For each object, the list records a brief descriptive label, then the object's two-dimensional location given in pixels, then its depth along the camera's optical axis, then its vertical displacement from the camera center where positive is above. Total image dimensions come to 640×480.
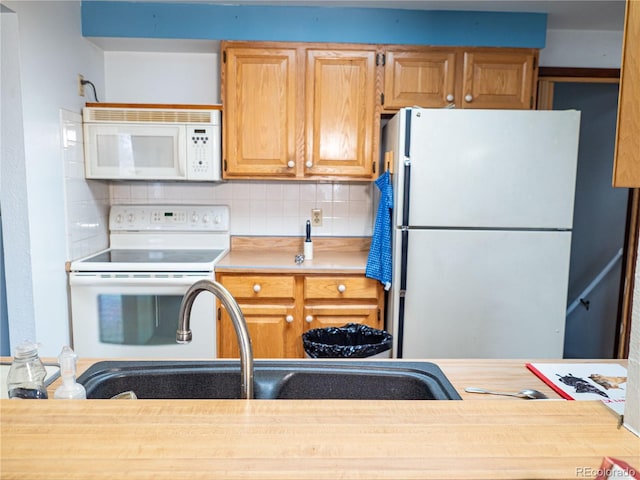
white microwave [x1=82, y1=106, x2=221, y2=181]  2.47 +0.29
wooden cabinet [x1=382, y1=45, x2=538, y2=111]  2.49 +0.69
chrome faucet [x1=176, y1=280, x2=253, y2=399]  0.79 -0.25
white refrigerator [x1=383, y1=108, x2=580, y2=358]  2.15 -0.16
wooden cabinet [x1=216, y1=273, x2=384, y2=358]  2.37 -0.59
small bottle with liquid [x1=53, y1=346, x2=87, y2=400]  0.75 -0.32
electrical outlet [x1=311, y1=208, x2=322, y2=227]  2.91 -0.13
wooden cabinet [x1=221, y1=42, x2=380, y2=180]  2.48 +0.50
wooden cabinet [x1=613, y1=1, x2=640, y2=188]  0.60 +0.13
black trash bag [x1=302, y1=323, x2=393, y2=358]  1.81 -0.60
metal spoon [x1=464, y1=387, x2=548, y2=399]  0.91 -0.40
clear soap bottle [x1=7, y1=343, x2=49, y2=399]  0.76 -0.32
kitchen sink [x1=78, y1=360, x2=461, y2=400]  1.03 -0.43
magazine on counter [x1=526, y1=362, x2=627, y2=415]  0.92 -0.40
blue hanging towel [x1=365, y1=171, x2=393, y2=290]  2.28 -0.23
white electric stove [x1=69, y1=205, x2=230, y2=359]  2.24 -0.58
